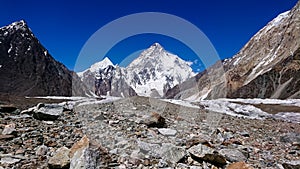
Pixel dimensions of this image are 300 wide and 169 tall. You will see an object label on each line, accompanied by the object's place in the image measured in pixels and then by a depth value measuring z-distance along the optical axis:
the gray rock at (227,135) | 12.77
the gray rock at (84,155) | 7.32
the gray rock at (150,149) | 8.99
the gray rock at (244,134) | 14.08
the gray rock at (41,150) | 8.58
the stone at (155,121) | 12.45
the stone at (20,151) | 8.51
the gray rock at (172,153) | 8.63
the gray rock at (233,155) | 9.43
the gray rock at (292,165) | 9.15
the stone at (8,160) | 7.75
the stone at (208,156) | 8.70
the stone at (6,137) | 9.42
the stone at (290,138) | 13.57
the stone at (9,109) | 13.50
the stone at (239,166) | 8.05
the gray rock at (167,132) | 11.61
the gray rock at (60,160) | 7.63
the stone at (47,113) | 12.30
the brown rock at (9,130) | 9.88
